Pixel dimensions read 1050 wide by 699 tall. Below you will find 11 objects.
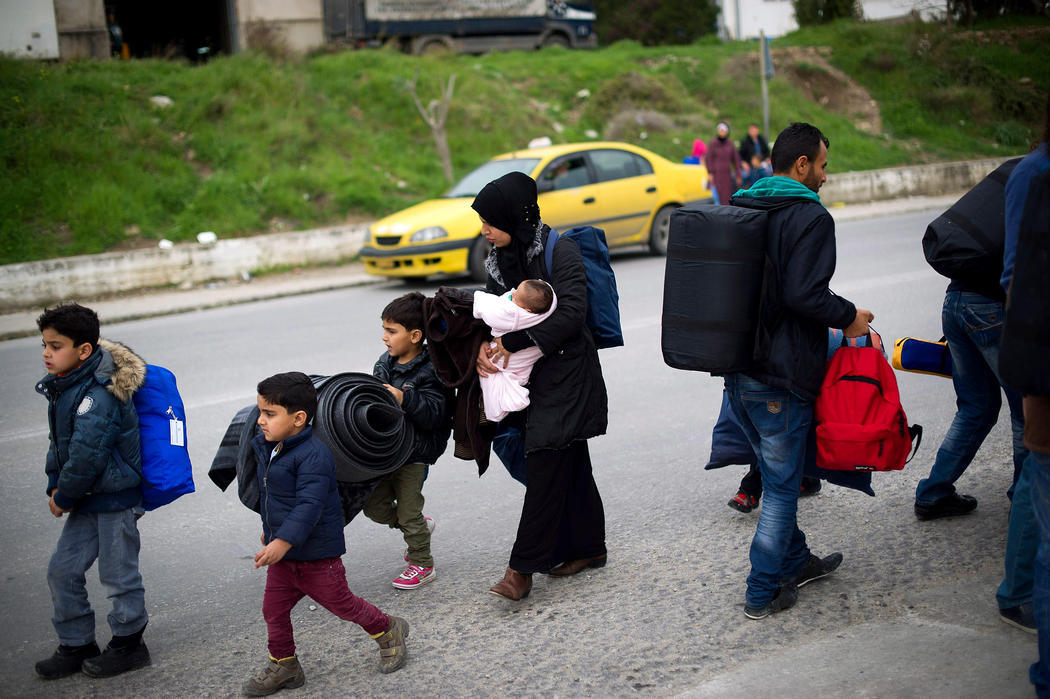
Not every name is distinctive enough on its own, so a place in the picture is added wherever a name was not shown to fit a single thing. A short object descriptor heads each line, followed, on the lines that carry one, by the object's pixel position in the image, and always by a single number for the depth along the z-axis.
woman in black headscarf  3.93
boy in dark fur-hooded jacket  3.62
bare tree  18.58
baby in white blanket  3.88
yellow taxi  12.87
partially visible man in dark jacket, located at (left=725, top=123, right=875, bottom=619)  3.48
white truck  24.89
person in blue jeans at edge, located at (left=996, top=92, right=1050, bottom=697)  2.57
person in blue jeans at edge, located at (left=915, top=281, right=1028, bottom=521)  3.94
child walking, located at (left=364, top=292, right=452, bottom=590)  4.09
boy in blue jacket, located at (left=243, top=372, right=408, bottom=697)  3.39
